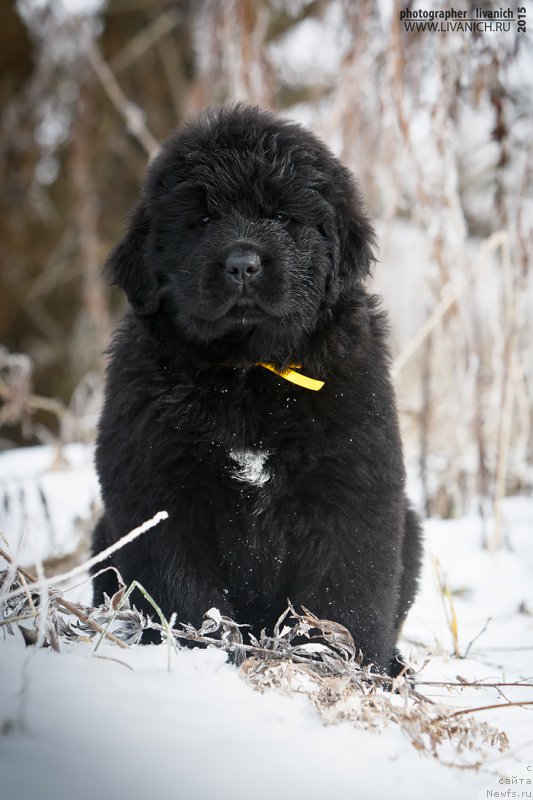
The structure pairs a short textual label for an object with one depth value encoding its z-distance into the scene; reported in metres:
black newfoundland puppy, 2.70
